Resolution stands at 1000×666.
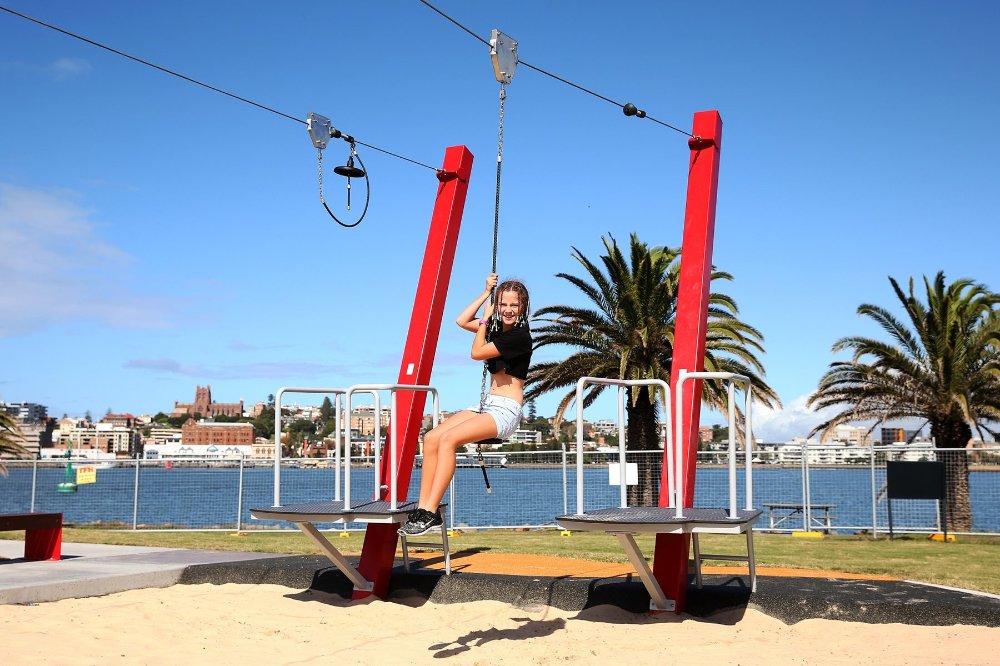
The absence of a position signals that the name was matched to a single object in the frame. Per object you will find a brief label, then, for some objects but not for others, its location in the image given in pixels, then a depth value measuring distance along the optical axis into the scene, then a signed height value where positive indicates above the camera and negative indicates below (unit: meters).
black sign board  17.58 -0.72
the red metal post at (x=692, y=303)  7.50 +1.17
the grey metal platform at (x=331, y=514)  6.76 -0.59
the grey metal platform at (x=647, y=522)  5.99 -0.54
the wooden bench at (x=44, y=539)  11.42 -1.33
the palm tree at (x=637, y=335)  21.98 +2.50
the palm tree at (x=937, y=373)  21.78 +1.68
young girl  6.39 +0.24
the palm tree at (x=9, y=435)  24.25 -0.14
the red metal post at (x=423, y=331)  8.75 +1.04
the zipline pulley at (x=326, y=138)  9.30 +2.98
